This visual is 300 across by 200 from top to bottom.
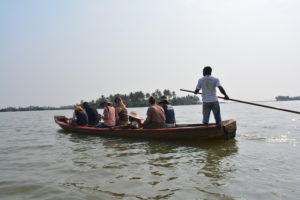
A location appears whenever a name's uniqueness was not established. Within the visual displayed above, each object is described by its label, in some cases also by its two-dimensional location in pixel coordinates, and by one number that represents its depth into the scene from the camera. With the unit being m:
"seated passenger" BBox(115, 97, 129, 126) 12.12
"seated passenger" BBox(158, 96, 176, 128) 10.54
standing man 8.57
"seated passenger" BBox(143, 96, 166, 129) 10.04
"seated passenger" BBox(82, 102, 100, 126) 14.01
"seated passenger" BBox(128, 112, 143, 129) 12.21
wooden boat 9.01
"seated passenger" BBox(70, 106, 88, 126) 14.12
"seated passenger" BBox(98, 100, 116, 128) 12.20
